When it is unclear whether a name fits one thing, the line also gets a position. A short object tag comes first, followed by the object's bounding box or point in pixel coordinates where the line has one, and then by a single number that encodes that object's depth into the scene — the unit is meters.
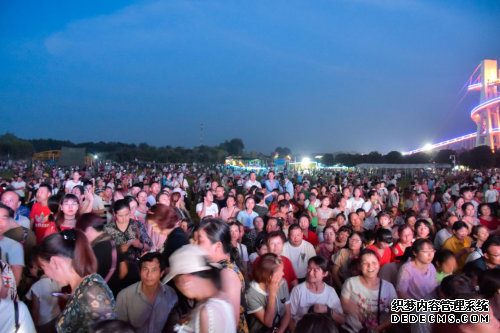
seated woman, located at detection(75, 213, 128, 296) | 3.08
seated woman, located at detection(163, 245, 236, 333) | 1.73
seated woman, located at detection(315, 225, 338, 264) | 5.15
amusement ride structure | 59.44
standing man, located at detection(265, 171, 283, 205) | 8.98
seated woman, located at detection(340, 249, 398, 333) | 3.22
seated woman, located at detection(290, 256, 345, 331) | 3.24
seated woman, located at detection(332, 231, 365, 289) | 4.31
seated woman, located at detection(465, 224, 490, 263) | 4.75
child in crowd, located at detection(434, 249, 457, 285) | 3.76
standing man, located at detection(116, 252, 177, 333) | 2.84
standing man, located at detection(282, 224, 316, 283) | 4.45
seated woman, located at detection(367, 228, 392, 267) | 4.34
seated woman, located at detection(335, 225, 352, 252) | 5.15
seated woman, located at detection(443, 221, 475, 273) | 4.91
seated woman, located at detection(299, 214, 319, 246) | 5.58
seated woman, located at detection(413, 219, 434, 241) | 4.98
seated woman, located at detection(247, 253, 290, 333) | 2.94
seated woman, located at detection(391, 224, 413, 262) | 4.61
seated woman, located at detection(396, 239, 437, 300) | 3.51
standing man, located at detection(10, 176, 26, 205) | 10.64
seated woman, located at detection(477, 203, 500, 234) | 6.54
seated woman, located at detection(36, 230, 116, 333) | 1.98
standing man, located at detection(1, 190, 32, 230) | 4.69
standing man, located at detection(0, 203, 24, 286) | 3.06
